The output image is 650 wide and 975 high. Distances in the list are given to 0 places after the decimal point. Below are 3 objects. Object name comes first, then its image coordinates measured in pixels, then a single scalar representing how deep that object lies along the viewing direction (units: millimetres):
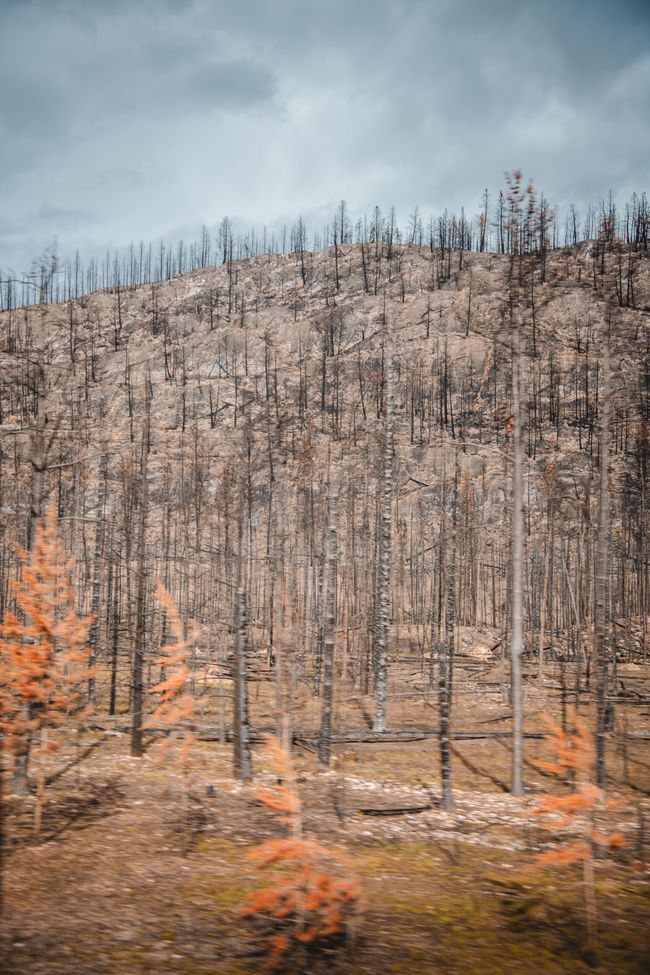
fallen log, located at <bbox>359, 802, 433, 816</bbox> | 10749
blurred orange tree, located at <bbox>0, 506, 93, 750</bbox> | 8828
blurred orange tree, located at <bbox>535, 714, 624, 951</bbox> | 6363
